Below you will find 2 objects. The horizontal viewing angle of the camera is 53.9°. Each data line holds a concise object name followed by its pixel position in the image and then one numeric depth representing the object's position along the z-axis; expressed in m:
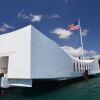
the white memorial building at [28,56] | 9.17
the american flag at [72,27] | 17.52
